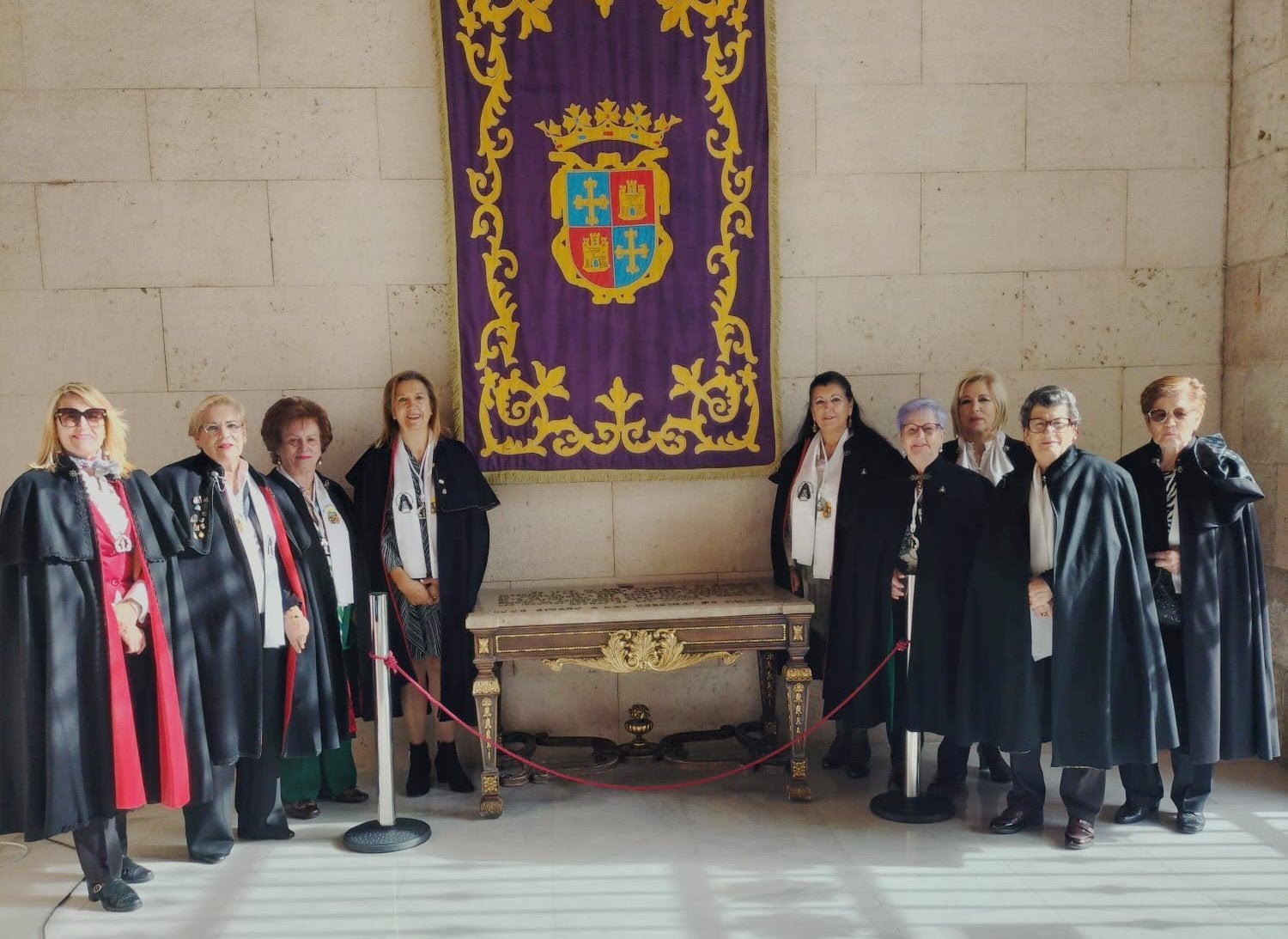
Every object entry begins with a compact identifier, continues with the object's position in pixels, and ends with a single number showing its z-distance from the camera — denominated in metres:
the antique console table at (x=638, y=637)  3.87
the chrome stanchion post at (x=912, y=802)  3.72
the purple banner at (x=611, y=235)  4.30
